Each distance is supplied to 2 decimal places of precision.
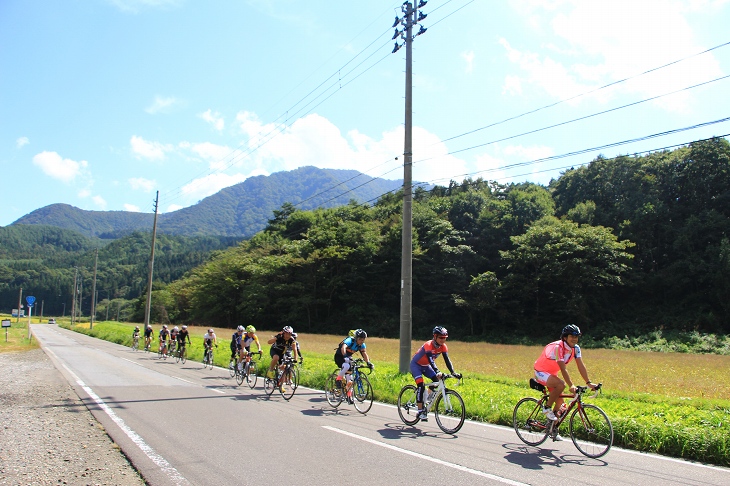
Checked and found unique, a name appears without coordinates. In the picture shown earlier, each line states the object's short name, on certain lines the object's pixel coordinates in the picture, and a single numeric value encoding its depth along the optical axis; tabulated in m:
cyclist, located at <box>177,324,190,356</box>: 24.48
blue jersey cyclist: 11.18
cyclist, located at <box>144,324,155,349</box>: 31.55
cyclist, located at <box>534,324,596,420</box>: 7.52
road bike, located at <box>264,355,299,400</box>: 12.92
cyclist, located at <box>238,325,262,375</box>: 16.03
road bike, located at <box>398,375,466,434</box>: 8.99
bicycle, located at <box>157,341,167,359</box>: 27.44
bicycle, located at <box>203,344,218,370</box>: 21.94
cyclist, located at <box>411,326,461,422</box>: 9.18
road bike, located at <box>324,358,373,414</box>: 10.96
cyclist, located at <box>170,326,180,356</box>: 26.61
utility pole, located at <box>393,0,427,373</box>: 14.88
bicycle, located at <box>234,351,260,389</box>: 15.65
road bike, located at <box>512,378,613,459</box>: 7.44
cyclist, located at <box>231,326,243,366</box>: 17.01
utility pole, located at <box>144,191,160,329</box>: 39.49
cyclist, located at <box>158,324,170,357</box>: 27.47
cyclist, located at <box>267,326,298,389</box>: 13.48
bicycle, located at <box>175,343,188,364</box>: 24.70
